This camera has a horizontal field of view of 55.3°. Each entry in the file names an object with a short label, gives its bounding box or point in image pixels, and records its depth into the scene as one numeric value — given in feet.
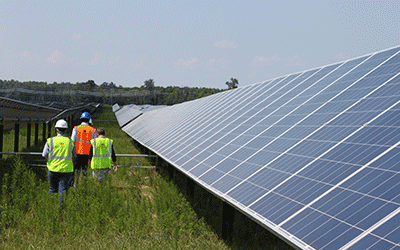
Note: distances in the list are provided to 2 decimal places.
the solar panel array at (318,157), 17.10
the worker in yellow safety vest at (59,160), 39.60
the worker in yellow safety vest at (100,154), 46.80
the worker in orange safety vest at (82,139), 47.78
